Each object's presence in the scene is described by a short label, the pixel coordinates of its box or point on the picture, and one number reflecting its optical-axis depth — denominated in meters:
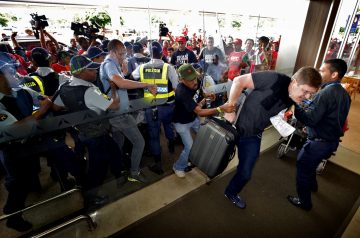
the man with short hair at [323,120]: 2.02
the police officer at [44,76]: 2.58
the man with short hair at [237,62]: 4.20
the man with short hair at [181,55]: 4.58
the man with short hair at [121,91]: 2.55
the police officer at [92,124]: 2.00
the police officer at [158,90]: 2.81
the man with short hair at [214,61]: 4.17
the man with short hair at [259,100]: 1.76
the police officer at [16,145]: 1.84
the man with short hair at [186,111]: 2.31
